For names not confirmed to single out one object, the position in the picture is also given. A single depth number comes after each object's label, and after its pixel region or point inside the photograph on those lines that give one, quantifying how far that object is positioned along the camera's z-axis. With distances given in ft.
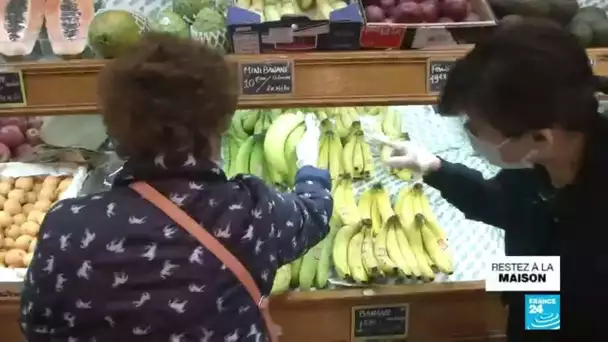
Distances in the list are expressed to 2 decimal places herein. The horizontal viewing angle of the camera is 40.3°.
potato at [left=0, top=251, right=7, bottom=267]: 6.63
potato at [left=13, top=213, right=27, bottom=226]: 7.09
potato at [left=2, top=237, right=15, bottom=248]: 6.84
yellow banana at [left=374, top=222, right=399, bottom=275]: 6.53
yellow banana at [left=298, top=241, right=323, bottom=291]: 6.51
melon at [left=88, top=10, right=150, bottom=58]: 5.68
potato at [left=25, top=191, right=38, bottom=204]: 7.40
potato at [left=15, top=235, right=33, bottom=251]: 6.79
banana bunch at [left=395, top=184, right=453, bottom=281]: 6.68
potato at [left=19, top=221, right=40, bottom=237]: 6.91
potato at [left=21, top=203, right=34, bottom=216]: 7.25
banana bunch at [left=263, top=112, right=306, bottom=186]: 7.27
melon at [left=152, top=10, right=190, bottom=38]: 6.13
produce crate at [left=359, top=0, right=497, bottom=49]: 5.66
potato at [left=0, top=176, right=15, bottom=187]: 7.49
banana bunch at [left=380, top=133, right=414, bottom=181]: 7.89
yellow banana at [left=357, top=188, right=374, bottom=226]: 7.22
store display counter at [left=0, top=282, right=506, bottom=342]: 6.39
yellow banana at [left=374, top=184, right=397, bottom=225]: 7.16
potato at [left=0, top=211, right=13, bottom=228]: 7.04
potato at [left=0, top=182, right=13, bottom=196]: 7.36
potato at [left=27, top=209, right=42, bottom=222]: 7.05
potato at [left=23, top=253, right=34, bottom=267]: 6.59
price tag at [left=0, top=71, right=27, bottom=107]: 5.64
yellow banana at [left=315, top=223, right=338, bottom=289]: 6.57
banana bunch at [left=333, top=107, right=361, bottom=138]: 8.22
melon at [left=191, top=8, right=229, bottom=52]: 5.90
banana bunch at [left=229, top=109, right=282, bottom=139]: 8.07
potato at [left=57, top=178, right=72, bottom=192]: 7.39
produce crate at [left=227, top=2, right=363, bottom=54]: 5.66
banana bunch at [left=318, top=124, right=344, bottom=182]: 7.72
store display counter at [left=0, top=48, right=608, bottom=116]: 5.68
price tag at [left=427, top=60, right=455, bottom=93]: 5.74
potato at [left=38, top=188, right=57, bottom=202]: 7.32
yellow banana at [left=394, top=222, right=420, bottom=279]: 6.59
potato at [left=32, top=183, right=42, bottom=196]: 7.49
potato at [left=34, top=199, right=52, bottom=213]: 7.19
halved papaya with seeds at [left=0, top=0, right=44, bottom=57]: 5.78
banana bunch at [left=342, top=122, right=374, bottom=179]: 7.79
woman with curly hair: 4.38
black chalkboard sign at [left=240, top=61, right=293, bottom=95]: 5.67
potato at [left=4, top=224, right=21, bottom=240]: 6.93
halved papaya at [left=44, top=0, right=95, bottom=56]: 5.82
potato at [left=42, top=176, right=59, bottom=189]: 7.41
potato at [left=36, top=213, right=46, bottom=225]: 7.04
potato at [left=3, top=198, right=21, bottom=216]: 7.15
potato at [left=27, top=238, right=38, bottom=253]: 6.79
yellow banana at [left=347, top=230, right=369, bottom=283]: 6.49
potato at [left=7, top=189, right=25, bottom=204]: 7.29
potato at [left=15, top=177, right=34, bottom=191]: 7.41
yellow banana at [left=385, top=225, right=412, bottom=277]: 6.56
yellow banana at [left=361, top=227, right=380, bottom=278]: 6.52
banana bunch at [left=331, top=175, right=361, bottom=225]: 7.11
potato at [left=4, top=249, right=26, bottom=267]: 6.58
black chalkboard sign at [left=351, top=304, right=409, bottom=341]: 6.43
